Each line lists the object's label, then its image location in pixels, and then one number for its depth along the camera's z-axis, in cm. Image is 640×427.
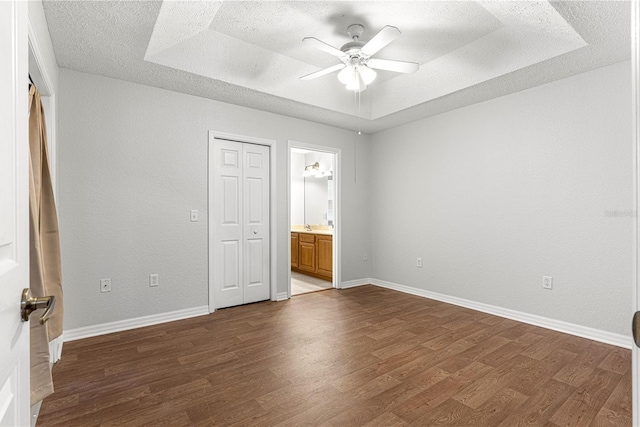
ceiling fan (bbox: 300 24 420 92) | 253
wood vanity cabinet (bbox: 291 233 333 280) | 554
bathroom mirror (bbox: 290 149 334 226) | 670
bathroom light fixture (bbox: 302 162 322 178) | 672
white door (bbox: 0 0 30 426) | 71
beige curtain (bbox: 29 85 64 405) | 164
